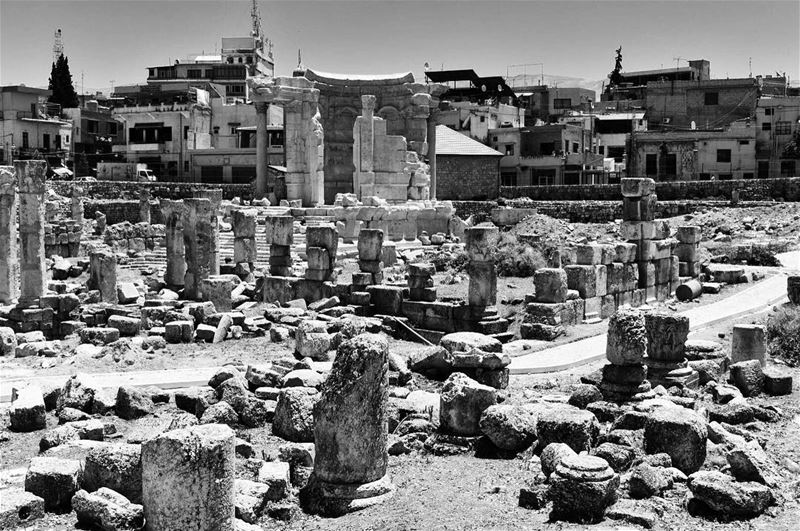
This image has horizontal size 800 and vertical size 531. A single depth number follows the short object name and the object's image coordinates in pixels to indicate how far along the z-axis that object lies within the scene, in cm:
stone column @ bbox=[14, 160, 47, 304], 1927
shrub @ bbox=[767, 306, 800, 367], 1592
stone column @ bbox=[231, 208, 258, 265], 2516
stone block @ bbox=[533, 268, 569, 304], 1916
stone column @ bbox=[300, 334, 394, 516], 913
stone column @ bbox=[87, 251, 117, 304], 2158
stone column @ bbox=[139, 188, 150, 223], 4606
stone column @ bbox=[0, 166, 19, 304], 2011
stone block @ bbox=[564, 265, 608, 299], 2036
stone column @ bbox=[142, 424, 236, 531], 742
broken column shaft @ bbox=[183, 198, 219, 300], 2231
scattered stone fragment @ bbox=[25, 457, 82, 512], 873
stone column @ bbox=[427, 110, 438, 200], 4106
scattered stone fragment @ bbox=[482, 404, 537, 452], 1045
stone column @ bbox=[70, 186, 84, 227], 4272
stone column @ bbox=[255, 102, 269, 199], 3884
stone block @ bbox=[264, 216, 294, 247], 2306
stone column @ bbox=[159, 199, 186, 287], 2339
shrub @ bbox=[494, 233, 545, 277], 2638
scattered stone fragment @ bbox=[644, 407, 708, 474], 965
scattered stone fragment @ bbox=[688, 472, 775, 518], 841
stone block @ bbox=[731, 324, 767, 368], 1499
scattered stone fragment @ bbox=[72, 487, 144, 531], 807
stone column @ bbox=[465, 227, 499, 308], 1833
